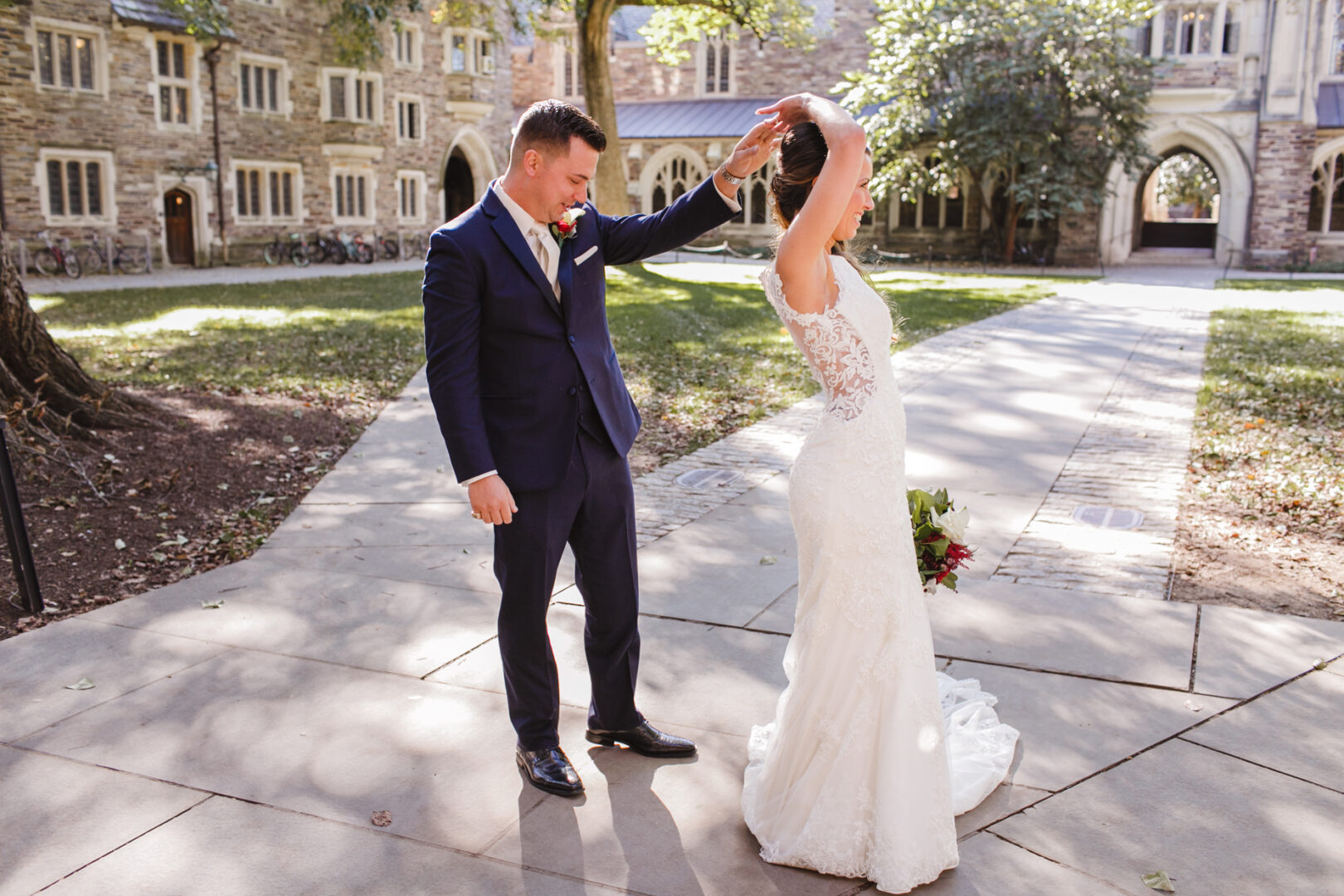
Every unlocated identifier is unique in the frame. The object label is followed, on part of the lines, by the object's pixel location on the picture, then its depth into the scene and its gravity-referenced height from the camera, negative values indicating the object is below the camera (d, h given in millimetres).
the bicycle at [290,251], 29031 -274
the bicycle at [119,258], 24797 -453
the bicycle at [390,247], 31891 -132
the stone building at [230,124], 24203 +2961
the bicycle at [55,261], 23547 -519
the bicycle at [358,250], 30453 -210
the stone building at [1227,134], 28859 +3303
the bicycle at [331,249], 30069 -198
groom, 3117 -431
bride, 2861 -972
